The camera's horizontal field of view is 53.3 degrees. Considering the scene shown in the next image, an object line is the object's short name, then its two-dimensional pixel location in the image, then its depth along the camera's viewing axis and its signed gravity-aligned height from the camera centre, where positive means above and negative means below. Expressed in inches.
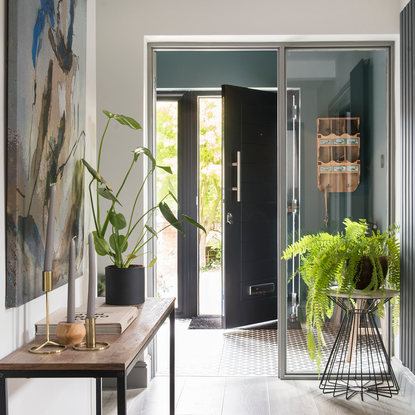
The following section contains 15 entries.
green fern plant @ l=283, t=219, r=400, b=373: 86.9 -11.0
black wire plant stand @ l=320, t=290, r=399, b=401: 91.2 -33.4
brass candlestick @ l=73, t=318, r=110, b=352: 42.6 -12.8
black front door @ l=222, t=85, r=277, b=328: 140.5 +2.7
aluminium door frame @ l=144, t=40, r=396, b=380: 100.9 +26.2
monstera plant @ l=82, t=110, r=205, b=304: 62.6 -3.7
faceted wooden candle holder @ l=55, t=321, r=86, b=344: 43.1 -12.5
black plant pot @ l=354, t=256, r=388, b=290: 87.4 -12.5
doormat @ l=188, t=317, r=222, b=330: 145.8 -40.0
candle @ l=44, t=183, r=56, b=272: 41.6 -2.3
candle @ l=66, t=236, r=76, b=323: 42.7 -7.6
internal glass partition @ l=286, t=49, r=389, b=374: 101.4 +16.8
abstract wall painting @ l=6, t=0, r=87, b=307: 42.8 +9.6
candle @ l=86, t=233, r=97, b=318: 40.9 -7.0
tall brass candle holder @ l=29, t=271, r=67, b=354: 42.1 -13.9
